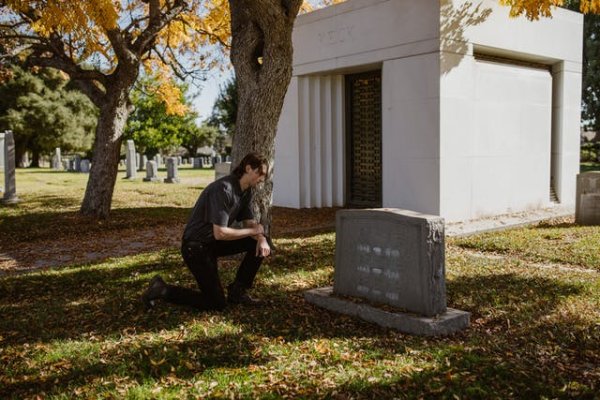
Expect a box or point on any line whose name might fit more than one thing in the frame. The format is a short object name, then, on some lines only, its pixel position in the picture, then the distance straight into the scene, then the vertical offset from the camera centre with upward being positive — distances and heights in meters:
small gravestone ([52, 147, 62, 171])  43.28 +0.46
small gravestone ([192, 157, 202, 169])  44.43 +0.15
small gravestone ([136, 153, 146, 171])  42.16 +0.28
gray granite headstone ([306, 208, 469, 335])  4.90 -1.03
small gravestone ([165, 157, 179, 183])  24.73 -0.26
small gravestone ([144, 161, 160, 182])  25.80 -0.35
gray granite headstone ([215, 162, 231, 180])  14.30 -0.12
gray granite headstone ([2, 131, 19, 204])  16.53 -0.07
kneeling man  5.23 -0.68
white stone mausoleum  11.05 +1.19
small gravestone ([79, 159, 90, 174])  37.09 +0.04
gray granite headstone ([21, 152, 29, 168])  48.84 +0.64
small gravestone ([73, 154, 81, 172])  39.03 +0.18
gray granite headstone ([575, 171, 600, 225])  10.88 -0.78
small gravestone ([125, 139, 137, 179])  28.36 +0.22
